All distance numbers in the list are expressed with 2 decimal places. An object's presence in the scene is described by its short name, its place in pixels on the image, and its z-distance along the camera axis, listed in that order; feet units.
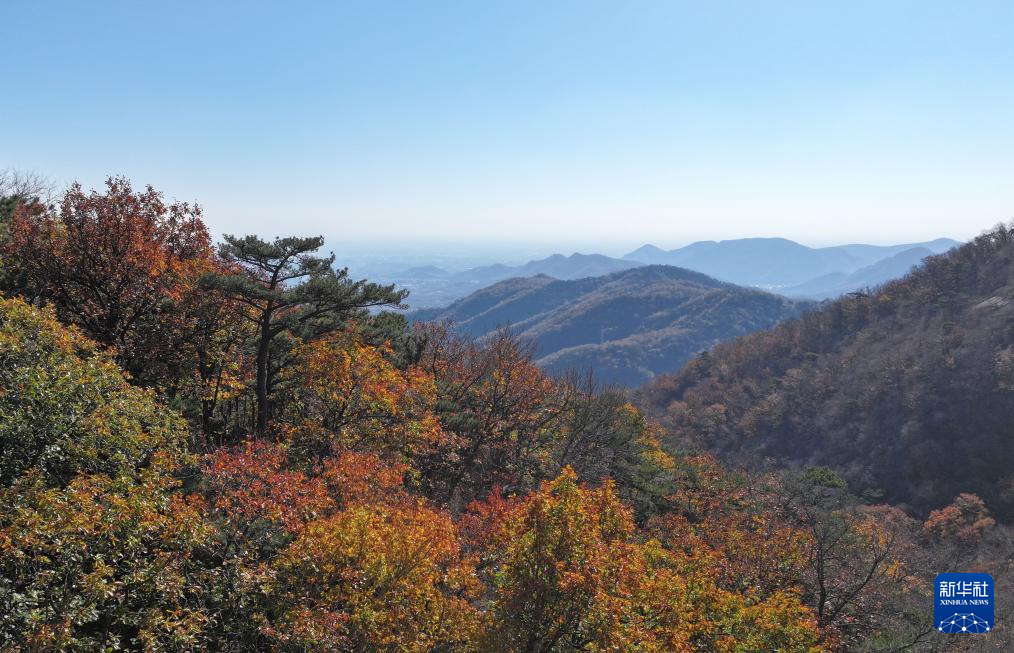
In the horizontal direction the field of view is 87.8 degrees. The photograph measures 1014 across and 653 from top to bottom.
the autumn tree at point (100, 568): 25.48
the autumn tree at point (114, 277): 61.11
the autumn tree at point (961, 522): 147.74
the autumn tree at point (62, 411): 32.76
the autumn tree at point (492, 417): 84.58
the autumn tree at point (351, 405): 66.85
